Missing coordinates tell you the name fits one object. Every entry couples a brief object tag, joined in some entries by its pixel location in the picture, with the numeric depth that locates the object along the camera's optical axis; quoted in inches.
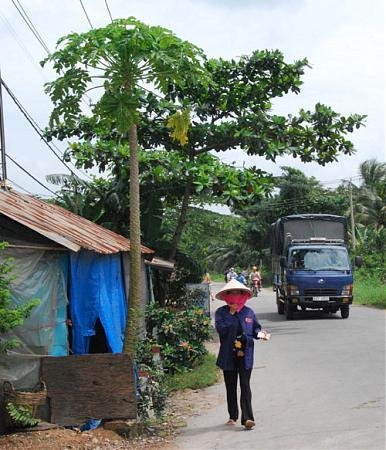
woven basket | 284.5
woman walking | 290.8
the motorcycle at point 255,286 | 1453.0
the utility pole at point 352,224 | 1627.7
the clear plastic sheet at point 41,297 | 318.0
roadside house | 314.8
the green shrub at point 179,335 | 466.3
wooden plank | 302.4
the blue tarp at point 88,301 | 362.3
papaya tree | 302.5
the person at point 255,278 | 1462.7
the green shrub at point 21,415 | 274.8
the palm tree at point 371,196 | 1865.2
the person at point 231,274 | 1328.7
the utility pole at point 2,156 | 472.1
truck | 790.5
